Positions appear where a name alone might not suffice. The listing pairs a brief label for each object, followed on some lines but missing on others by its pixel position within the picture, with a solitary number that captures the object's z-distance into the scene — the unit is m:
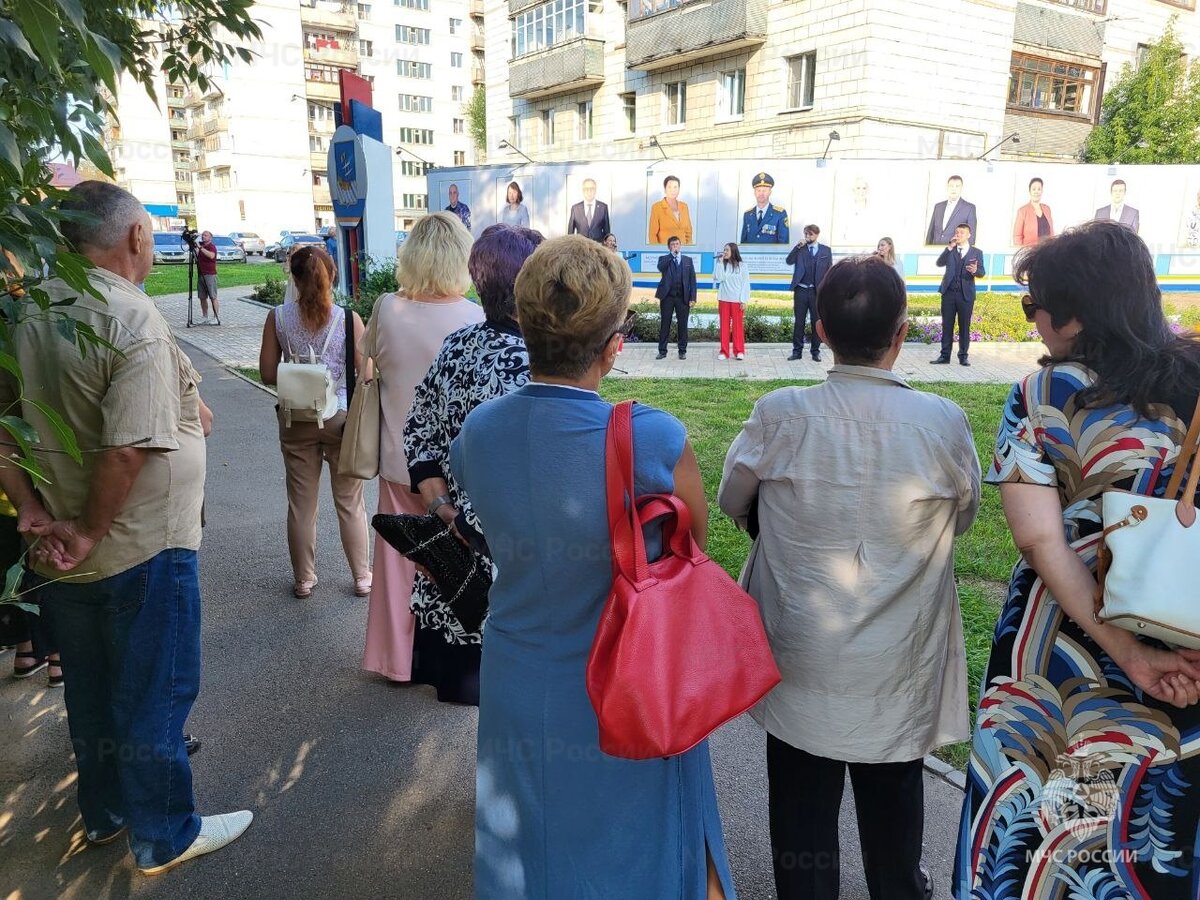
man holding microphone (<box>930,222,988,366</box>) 12.48
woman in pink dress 3.24
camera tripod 17.19
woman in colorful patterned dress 1.67
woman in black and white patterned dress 2.52
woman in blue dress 1.68
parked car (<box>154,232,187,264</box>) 41.50
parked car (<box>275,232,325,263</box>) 38.69
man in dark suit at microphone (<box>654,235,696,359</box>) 13.23
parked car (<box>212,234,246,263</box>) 45.12
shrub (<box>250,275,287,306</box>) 20.52
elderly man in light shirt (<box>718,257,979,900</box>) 1.95
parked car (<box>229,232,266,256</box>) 46.27
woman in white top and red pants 13.05
